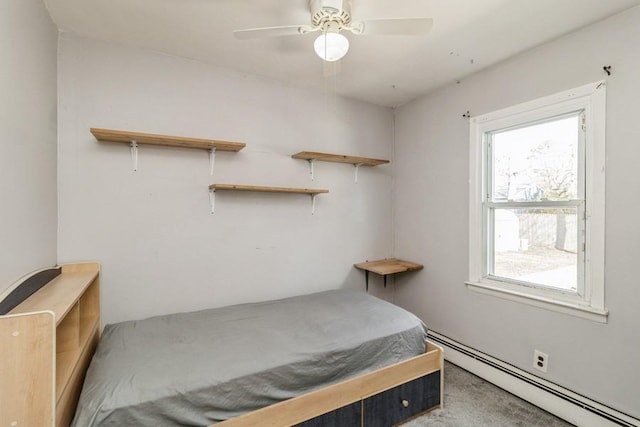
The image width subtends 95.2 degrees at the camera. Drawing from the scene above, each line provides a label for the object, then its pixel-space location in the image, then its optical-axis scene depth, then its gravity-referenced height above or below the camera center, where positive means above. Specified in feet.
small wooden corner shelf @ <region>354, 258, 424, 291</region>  9.28 -1.81
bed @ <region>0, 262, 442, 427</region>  4.20 -2.62
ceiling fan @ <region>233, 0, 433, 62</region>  4.76 +3.12
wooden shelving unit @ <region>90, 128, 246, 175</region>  6.23 +1.64
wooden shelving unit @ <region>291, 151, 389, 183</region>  8.69 +1.68
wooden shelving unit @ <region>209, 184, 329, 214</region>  7.42 +0.61
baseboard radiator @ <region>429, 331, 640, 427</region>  5.74 -4.05
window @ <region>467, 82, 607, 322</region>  5.98 +0.24
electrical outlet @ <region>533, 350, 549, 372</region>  6.64 -3.40
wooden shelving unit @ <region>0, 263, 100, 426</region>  3.21 -1.85
